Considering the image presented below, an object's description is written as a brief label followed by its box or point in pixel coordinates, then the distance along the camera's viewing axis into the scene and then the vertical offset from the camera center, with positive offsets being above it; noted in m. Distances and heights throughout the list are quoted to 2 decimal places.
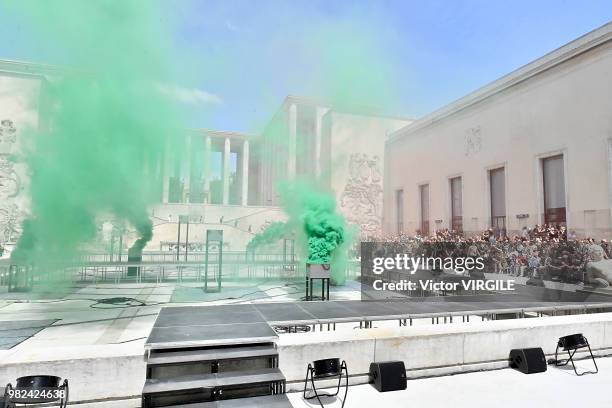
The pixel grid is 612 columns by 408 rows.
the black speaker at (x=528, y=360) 5.29 -1.68
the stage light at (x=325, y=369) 4.12 -1.43
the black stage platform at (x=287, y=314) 4.53 -1.20
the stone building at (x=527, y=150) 17.53 +4.94
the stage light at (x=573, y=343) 5.38 -1.46
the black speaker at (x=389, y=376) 4.63 -1.67
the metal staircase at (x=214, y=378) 3.81 -1.48
